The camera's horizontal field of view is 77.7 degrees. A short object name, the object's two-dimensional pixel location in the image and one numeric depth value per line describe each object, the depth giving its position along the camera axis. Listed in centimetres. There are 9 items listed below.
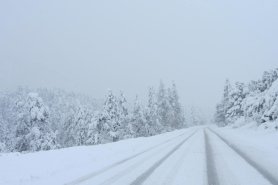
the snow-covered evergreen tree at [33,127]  2255
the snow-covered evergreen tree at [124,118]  3575
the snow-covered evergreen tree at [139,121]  3509
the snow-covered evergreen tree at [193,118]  9890
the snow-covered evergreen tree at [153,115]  3634
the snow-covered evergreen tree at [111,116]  2880
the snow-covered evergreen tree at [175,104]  4869
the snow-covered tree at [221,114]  5566
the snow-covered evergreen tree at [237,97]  3388
